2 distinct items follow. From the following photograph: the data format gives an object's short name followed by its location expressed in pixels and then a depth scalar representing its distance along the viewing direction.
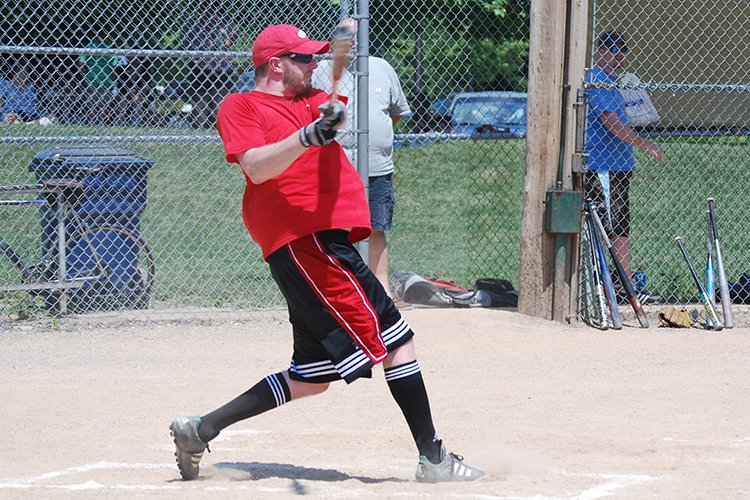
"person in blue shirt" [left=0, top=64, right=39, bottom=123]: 20.82
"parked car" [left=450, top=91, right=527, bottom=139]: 31.97
